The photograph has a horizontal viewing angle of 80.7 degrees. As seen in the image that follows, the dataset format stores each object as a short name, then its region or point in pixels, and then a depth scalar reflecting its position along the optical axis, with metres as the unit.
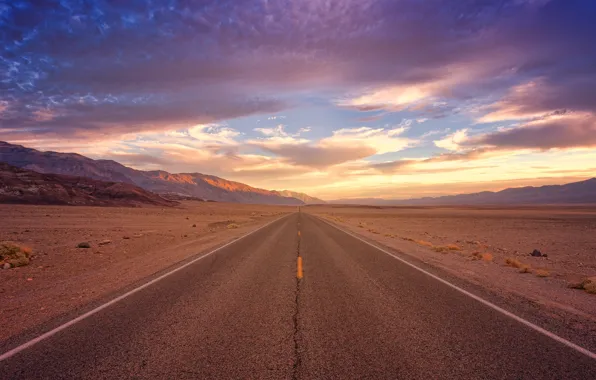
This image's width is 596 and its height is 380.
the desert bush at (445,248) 17.65
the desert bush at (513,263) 12.65
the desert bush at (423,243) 20.47
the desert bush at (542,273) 11.10
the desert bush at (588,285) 8.54
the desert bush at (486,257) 14.80
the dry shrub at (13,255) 11.79
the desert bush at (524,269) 11.80
